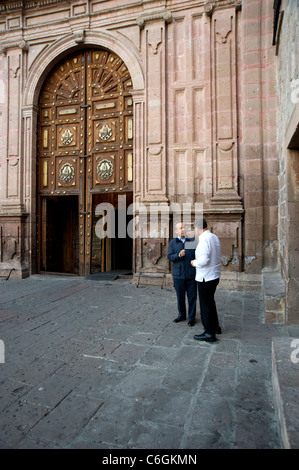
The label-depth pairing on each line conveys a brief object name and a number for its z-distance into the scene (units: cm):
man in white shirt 380
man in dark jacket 461
